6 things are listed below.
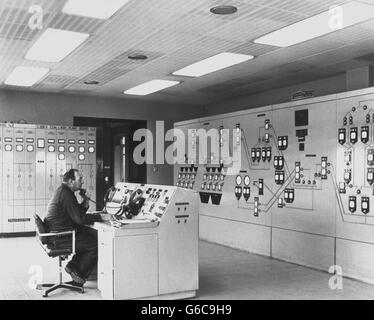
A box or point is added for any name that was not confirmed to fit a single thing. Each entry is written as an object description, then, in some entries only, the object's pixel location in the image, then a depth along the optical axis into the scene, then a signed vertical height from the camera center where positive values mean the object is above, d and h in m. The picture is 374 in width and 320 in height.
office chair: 4.68 -0.78
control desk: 4.36 -0.78
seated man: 4.79 -0.54
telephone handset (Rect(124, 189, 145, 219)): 5.12 -0.40
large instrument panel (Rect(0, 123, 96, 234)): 8.52 +0.11
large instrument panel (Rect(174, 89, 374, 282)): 5.47 -0.17
